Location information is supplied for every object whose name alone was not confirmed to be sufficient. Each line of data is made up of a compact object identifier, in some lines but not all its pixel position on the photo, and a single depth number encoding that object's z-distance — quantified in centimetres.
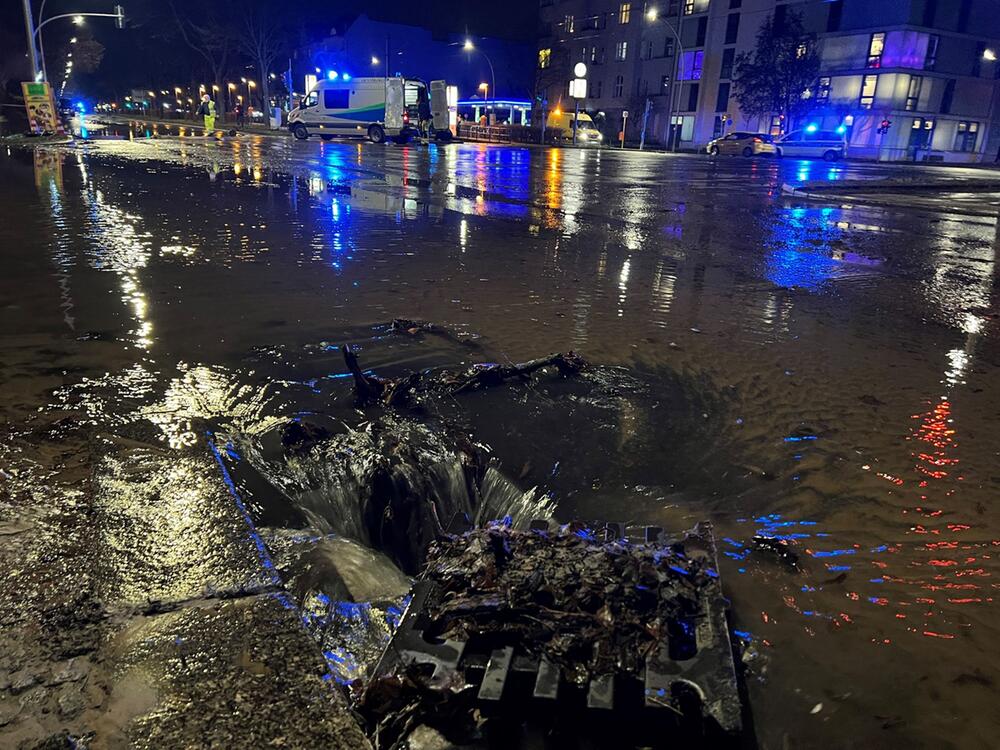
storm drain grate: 162
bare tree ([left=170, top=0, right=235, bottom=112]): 6588
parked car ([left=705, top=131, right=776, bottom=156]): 4503
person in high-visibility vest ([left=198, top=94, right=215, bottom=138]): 4841
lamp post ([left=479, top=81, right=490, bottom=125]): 7093
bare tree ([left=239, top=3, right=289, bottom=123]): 6512
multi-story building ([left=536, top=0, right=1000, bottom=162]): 4788
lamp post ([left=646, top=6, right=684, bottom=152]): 5729
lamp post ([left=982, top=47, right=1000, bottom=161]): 5134
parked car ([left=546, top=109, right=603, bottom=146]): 5172
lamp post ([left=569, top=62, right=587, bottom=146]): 5653
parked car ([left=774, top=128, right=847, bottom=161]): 4819
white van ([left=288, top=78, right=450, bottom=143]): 3769
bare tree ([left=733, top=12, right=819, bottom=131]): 5022
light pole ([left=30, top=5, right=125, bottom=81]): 3253
